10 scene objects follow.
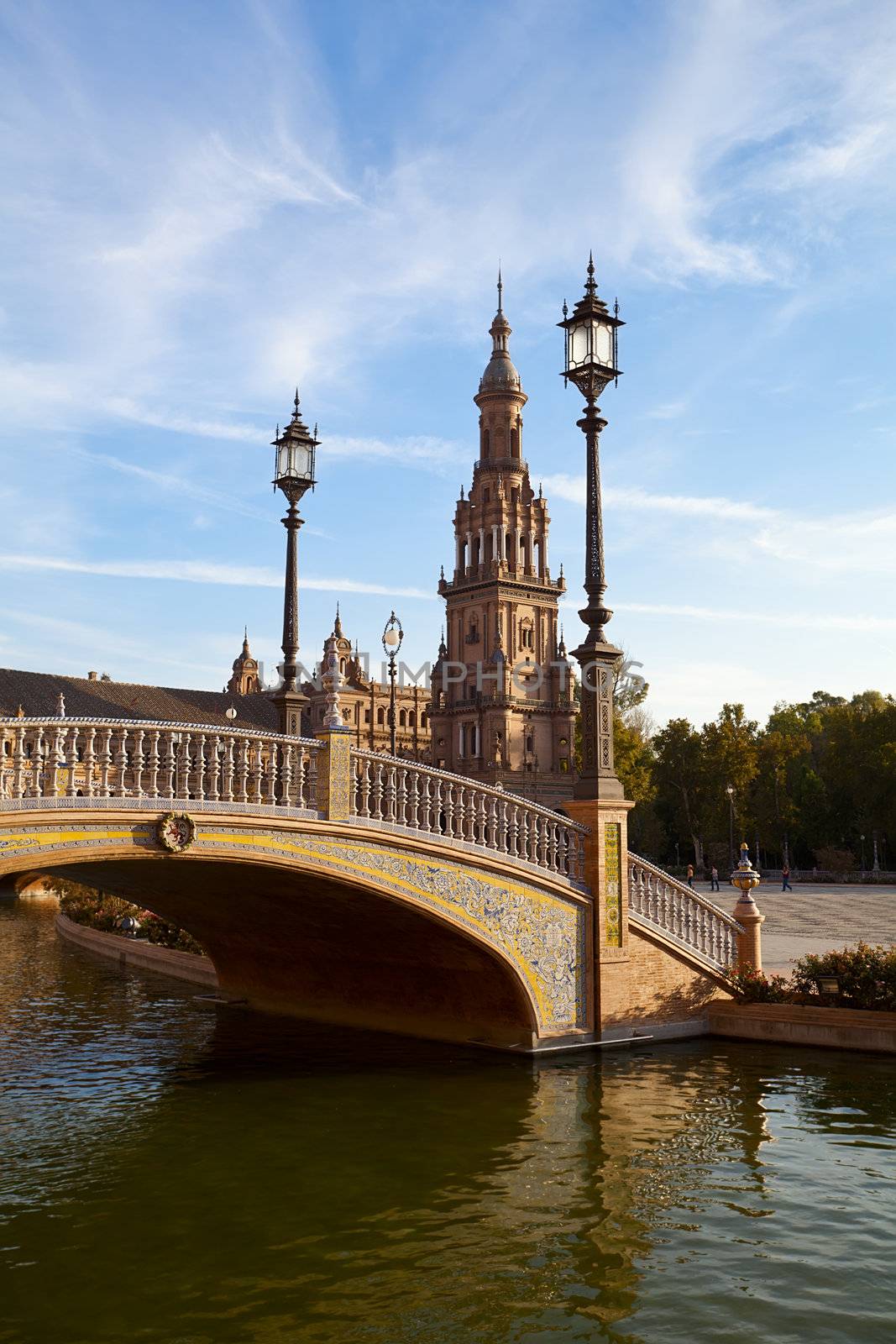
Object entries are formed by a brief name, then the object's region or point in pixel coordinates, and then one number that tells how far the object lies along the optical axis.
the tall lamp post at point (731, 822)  64.66
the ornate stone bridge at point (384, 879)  13.03
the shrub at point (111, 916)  29.00
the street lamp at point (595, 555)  17.50
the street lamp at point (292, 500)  19.17
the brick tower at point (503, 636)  91.69
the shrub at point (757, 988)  18.33
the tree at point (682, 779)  75.75
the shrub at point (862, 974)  16.92
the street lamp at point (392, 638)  24.55
